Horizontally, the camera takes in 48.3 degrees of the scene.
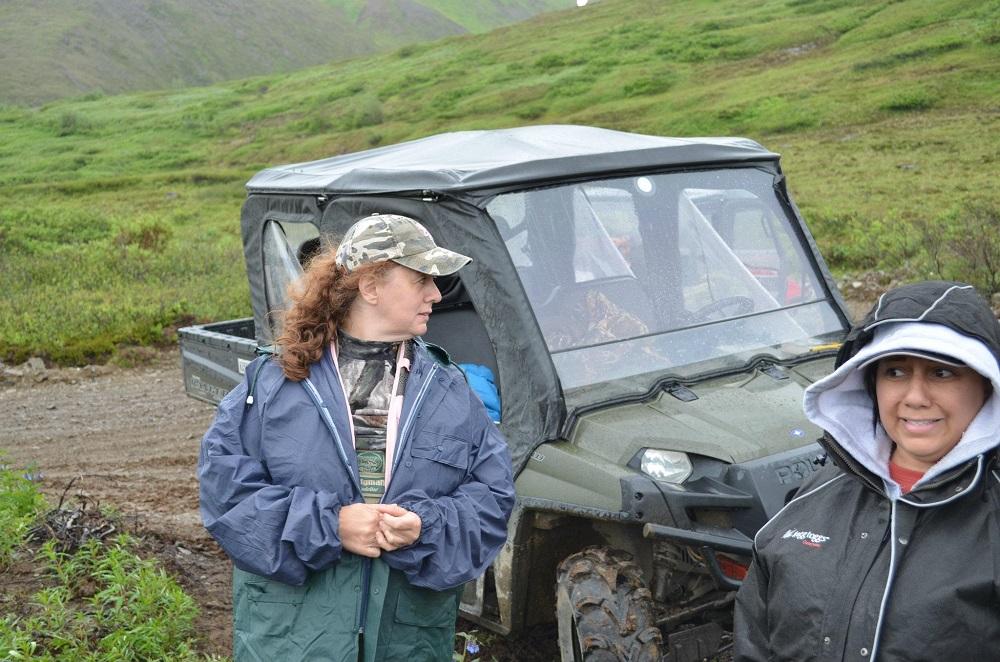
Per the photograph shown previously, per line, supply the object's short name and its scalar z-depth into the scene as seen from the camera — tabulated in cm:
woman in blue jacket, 279
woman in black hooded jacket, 215
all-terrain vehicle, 386
